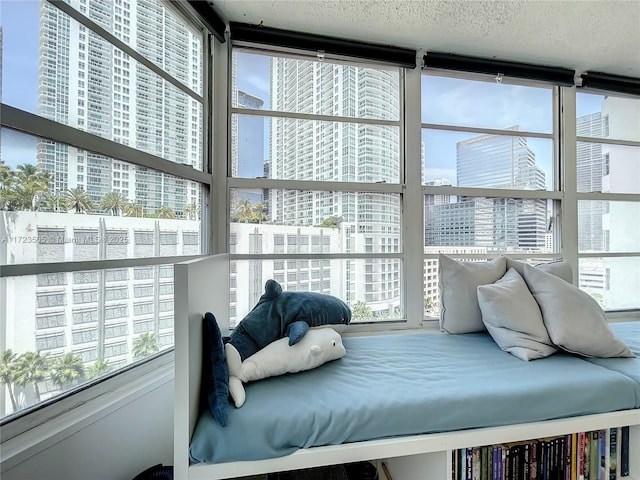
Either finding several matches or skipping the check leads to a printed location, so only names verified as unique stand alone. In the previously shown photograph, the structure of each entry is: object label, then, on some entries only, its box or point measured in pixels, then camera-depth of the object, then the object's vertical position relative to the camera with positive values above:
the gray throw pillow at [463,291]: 1.59 -0.29
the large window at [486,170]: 1.87 +0.51
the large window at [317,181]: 1.66 +0.39
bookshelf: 0.94 -0.71
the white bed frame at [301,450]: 0.76 -0.67
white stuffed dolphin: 0.96 -0.46
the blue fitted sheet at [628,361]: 1.15 -0.55
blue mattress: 0.82 -0.55
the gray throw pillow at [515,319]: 1.29 -0.39
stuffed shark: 1.13 -0.36
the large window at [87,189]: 0.74 +0.19
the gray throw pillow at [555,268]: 1.63 -0.16
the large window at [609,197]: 2.06 +0.34
